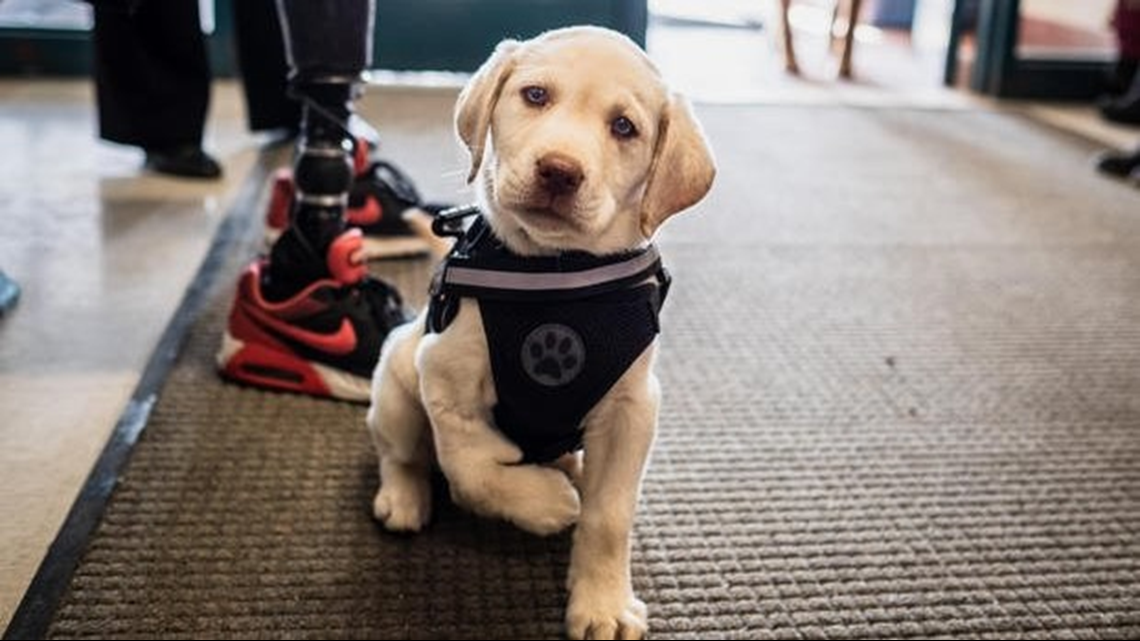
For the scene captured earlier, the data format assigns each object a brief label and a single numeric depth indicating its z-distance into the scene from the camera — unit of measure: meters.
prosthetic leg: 1.59
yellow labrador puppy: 1.07
